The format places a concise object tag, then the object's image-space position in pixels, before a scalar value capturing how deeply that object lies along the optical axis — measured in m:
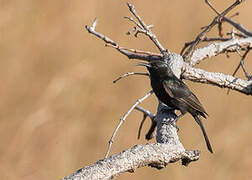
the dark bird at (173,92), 9.90
